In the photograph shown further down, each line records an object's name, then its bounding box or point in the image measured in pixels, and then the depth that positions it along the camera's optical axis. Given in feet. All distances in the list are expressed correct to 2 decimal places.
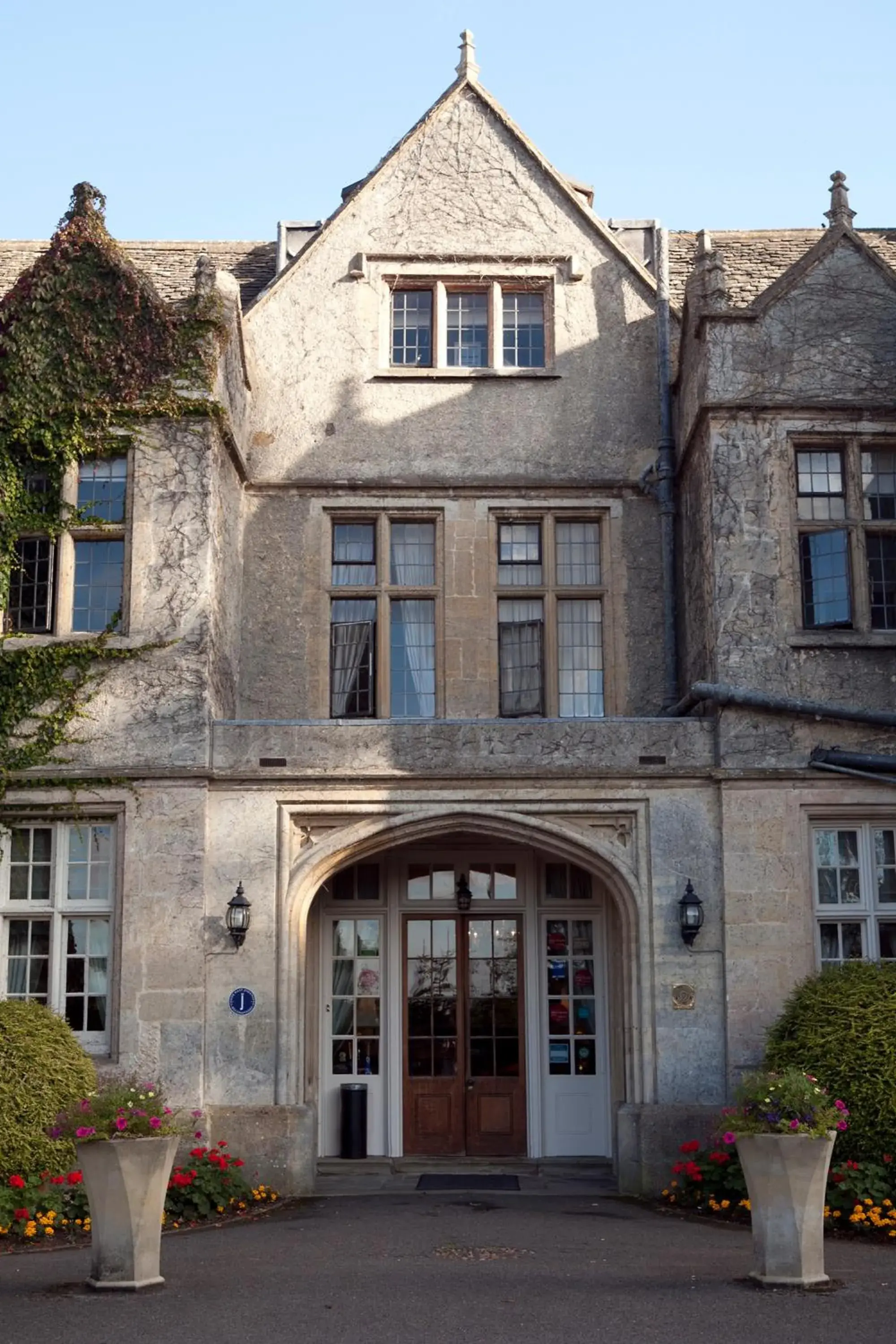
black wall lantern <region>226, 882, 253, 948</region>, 43.45
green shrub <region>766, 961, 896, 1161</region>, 38.45
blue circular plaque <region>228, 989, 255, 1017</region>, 43.62
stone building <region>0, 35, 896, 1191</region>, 44.06
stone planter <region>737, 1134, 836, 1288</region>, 29.12
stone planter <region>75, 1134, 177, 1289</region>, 29.40
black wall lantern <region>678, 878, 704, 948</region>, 43.70
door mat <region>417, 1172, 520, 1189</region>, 45.39
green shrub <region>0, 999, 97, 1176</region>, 38.32
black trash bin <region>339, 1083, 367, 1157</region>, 49.26
